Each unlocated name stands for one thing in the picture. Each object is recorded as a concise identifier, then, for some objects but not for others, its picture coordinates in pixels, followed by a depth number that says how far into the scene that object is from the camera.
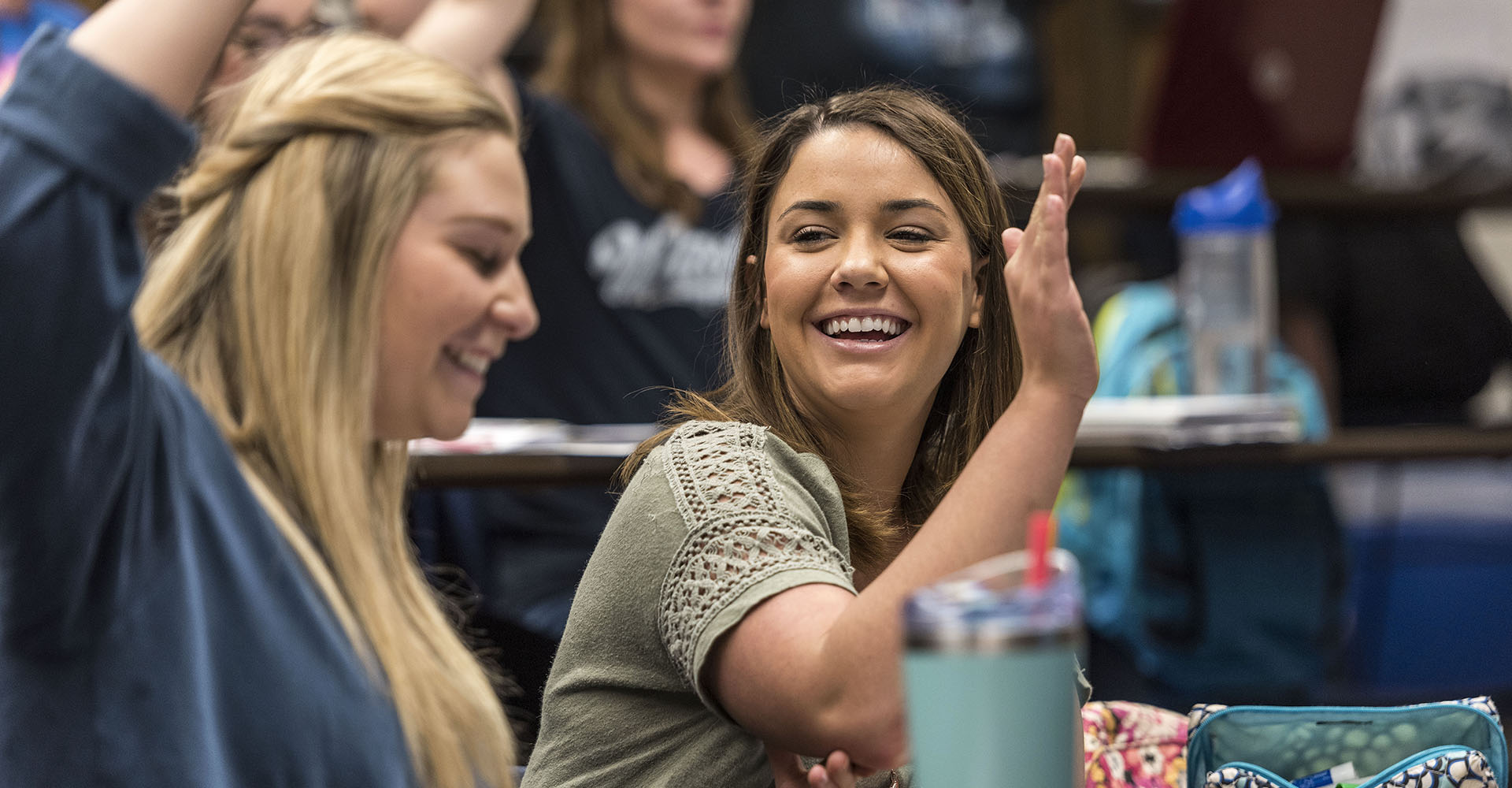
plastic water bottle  6.16
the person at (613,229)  5.72
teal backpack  5.69
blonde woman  4.19
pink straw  4.08
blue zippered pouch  4.43
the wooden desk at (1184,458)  5.19
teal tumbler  4.06
